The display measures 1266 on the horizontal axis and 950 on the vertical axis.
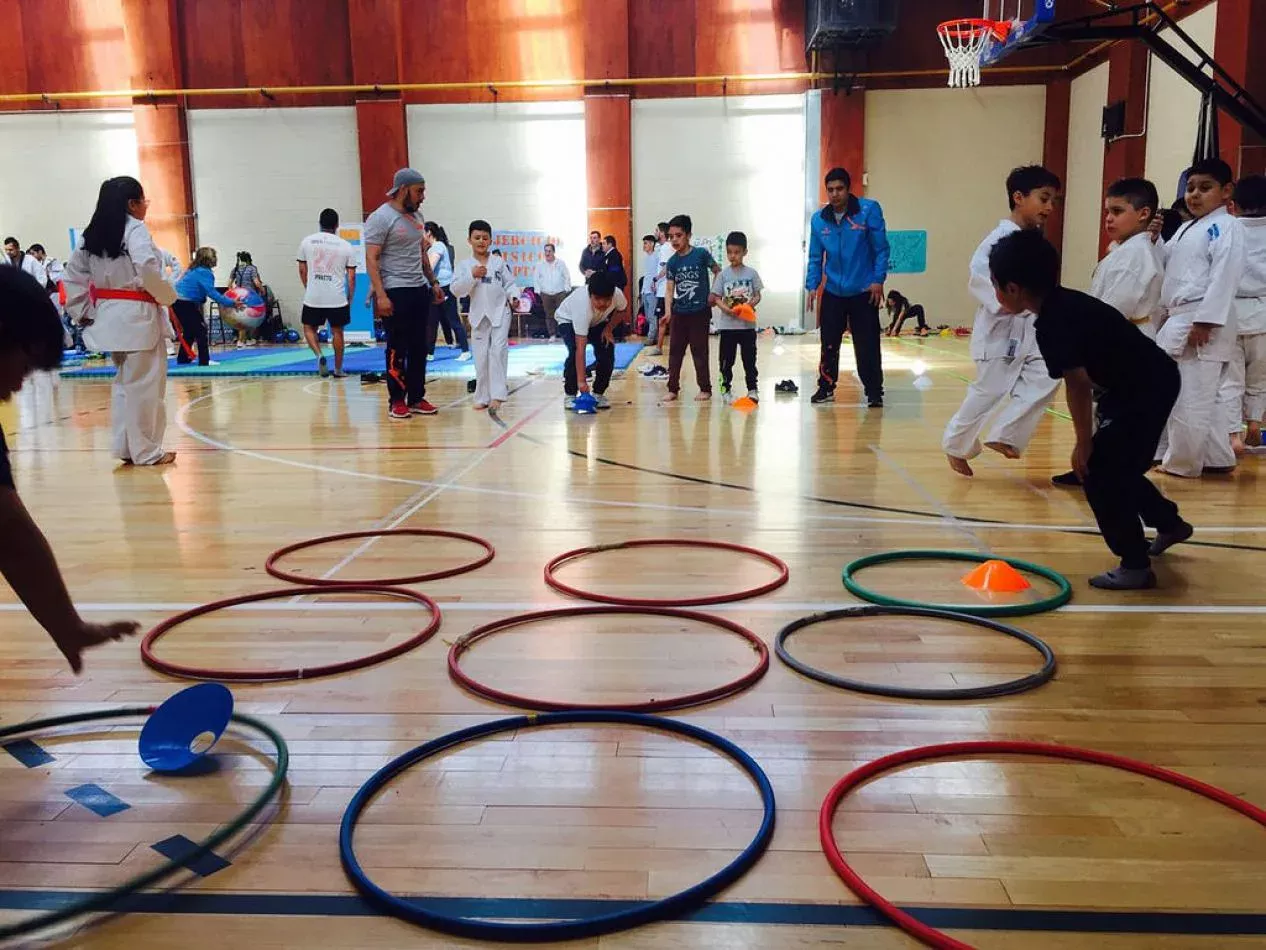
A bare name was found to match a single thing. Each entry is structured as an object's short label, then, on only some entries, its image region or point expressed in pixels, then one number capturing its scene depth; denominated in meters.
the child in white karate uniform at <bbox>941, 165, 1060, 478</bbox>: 5.45
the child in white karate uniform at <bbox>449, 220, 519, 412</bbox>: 8.24
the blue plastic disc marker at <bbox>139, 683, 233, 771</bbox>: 2.45
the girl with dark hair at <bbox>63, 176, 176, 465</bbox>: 5.89
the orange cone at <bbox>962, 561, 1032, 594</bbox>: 3.74
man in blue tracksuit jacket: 8.20
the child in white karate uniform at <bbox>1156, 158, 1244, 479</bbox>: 5.41
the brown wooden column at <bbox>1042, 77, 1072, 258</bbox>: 17.28
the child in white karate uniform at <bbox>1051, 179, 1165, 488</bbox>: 5.02
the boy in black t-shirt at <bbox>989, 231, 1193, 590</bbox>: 3.59
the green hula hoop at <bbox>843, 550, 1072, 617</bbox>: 3.43
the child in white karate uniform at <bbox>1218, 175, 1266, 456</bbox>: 5.87
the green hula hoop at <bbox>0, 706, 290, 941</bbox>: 1.76
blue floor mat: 12.18
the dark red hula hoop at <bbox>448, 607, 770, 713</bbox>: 2.72
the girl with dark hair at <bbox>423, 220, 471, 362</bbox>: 12.70
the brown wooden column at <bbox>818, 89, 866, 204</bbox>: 17.52
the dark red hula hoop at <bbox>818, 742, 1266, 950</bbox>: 1.75
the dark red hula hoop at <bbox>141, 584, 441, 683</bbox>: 2.99
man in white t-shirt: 11.12
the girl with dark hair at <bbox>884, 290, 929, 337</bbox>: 17.97
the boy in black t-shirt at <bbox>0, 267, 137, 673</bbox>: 1.89
